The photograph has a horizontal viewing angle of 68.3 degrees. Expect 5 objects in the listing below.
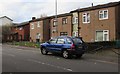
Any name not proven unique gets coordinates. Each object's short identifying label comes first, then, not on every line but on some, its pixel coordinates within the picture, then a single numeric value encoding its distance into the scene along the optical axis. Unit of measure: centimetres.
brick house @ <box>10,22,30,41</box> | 2407
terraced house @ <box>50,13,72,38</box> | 1556
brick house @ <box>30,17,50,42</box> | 1898
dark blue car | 658
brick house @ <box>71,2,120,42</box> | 1180
